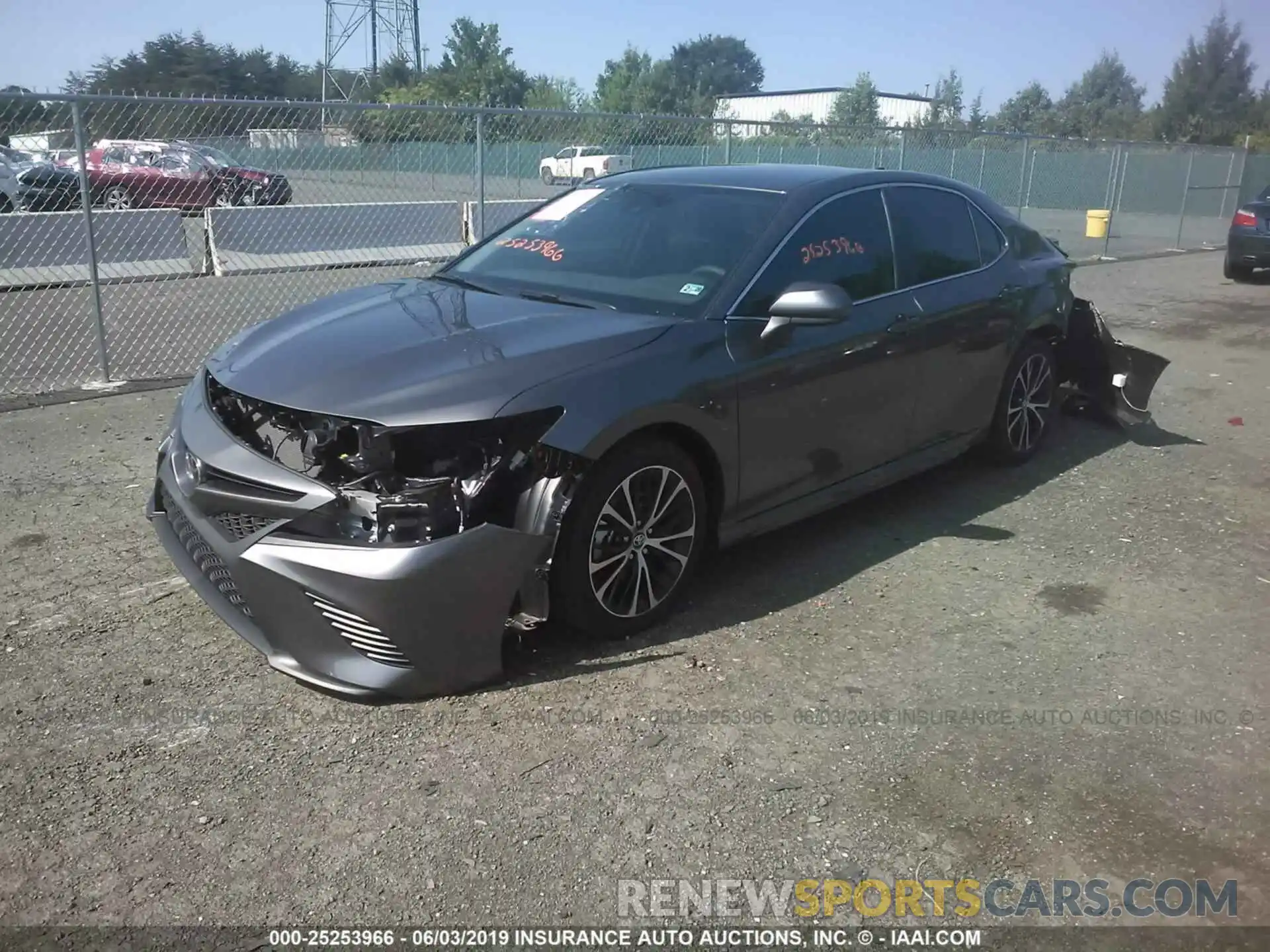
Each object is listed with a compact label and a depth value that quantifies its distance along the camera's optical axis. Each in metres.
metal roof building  78.12
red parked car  10.78
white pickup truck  16.22
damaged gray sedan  3.22
